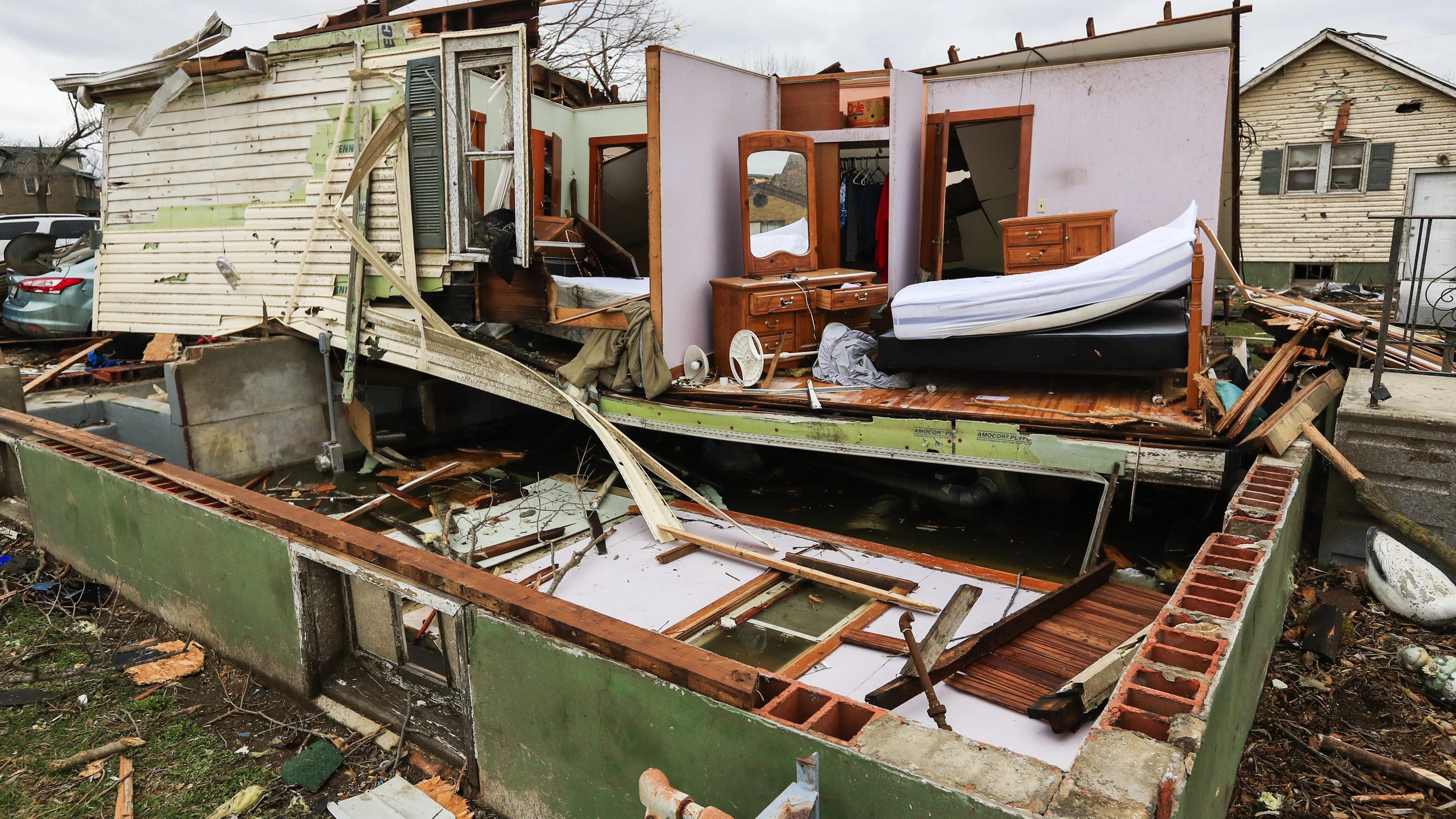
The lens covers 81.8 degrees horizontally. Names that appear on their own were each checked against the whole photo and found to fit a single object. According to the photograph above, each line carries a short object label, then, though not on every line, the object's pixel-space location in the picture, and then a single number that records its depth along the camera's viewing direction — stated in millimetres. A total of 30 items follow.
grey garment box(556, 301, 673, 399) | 6309
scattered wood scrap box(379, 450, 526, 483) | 7621
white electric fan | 6445
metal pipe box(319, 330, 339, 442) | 7645
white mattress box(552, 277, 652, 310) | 7177
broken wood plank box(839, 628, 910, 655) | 3781
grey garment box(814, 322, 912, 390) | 6301
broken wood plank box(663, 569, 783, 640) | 4137
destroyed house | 2541
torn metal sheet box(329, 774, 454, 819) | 3037
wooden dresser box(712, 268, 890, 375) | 6613
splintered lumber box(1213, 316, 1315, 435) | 4590
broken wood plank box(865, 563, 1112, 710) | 2963
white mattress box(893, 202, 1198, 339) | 5293
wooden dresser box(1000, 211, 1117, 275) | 6973
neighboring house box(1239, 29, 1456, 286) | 15500
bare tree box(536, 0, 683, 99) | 19219
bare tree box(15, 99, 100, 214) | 23406
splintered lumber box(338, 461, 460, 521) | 6176
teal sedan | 11711
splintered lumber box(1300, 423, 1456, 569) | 4461
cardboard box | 8375
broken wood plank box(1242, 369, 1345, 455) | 4465
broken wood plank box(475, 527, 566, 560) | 5285
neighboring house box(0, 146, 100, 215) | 32406
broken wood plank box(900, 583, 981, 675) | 3127
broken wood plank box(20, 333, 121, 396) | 8656
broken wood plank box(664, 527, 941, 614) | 4262
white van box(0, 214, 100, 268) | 13180
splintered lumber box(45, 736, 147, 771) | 3488
